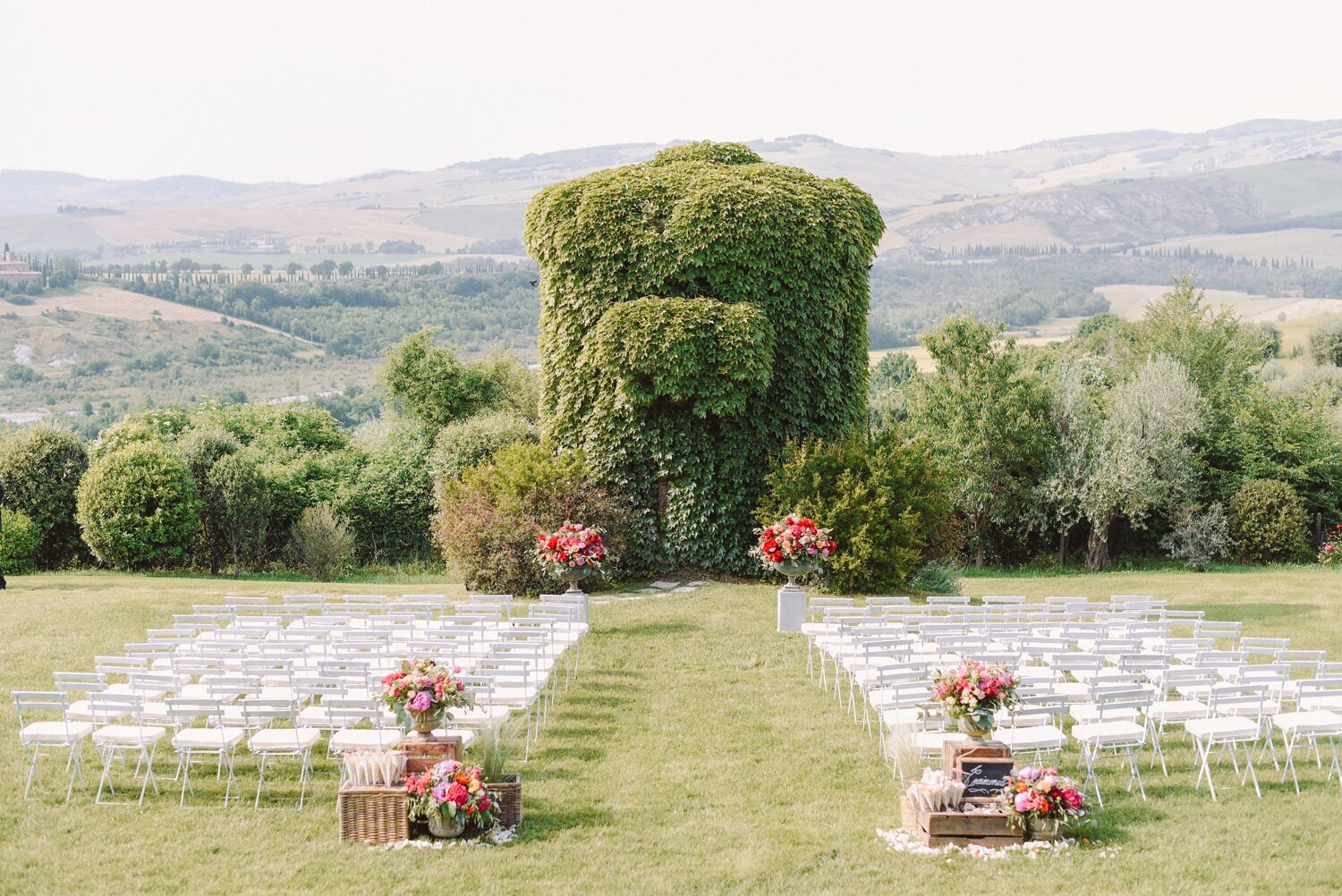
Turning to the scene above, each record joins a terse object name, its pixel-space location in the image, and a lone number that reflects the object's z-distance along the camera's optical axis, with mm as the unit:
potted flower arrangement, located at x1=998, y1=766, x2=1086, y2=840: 8086
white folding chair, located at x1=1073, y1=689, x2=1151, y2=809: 9156
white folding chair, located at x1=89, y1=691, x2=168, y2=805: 9094
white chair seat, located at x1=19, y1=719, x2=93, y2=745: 9195
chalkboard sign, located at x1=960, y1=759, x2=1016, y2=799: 8492
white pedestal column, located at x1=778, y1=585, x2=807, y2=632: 16188
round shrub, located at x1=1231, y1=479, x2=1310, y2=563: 27453
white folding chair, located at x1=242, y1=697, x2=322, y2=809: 9172
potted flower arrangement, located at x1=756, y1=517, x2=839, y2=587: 16203
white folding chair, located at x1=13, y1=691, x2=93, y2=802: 9164
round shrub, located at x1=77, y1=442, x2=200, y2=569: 24953
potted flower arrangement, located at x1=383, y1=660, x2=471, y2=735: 8805
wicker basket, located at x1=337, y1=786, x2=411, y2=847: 8305
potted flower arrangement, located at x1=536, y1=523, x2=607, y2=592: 16344
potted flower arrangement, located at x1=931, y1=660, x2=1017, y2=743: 8695
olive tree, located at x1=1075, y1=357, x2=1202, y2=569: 28000
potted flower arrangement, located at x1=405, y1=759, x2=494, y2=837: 8141
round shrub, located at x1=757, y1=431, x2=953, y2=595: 18875
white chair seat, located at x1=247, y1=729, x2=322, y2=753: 9156
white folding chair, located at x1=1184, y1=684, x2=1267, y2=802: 9289
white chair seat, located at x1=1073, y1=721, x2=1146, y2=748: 9141
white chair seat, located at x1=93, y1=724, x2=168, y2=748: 9141
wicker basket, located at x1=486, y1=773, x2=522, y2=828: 8516
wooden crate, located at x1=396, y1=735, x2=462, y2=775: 8703
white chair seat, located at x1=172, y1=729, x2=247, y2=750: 9000
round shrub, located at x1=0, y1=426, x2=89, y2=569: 26172
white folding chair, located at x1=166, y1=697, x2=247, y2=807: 9023
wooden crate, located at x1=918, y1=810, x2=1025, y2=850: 8211
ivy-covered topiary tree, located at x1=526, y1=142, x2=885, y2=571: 20516
